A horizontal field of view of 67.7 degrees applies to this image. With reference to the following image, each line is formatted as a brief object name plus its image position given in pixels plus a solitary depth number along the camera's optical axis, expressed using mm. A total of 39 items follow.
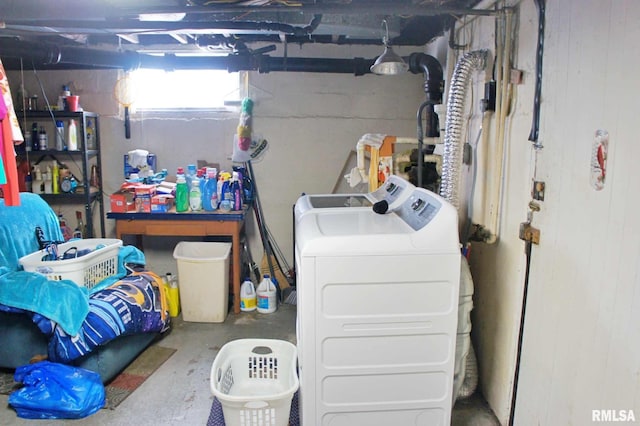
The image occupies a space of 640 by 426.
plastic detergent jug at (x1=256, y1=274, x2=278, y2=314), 3760
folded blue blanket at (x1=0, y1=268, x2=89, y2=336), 2451
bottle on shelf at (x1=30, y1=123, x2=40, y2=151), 3916
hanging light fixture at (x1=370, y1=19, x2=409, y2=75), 2750
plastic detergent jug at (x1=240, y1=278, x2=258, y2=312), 3787
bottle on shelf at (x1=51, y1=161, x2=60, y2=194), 3988
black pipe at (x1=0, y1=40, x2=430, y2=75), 3350
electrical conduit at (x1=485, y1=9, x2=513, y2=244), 2154
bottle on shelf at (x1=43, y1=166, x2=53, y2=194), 3998
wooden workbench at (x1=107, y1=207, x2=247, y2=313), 3648
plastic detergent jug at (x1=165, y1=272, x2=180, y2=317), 3670
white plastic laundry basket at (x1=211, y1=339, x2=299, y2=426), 2361
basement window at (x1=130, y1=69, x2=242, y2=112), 4172
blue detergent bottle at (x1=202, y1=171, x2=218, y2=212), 3754
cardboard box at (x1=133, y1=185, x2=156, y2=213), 3691
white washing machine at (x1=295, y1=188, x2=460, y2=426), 1839
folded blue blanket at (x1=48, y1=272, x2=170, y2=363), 2465
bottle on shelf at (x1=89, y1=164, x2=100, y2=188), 4121
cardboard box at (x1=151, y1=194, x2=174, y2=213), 3691
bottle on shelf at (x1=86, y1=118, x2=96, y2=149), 4051
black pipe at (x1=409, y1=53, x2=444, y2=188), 3242
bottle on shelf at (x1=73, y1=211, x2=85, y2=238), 4203
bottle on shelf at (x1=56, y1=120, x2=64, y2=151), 3930
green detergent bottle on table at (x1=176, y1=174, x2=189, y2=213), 3709
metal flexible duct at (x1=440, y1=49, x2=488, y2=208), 2348
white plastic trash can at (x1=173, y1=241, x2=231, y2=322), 3527
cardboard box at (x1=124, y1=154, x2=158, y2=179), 4147
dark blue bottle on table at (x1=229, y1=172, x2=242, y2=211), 3762
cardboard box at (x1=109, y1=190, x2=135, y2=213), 3670
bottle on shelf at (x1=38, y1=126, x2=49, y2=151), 3908
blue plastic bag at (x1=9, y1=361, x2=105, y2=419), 2340
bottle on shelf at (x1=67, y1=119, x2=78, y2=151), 3895
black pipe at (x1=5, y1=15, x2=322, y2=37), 2508
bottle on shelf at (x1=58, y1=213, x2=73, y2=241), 4125
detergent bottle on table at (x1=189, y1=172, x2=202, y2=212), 3736
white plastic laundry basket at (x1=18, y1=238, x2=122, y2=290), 2689
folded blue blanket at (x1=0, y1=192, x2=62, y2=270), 2848
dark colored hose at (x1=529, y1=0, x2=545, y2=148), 1890
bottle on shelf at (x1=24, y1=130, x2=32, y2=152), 3895
